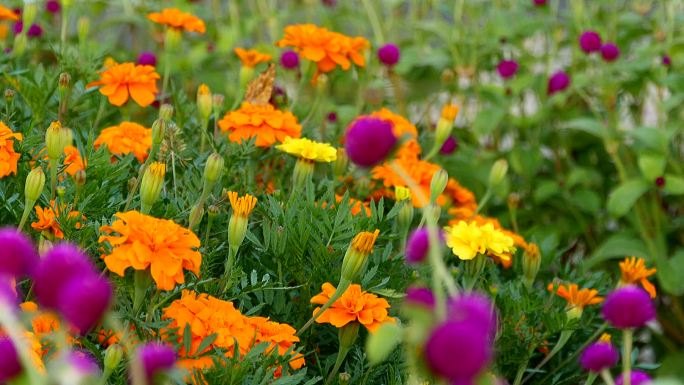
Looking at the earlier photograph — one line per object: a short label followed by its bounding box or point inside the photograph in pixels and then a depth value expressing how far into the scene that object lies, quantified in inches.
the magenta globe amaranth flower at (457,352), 25.6
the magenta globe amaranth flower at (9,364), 31.6
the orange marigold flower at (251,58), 55.5
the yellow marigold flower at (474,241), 47.4
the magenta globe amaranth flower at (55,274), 30.4
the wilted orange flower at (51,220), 45.7
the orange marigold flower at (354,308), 44.8
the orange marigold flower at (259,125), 51.8
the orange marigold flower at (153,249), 41.7
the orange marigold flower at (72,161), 49.2
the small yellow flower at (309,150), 49.4
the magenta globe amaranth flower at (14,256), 31.3
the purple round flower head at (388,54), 59.9
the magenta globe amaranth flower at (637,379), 39.5
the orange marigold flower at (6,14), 56.5
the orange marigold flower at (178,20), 56.1
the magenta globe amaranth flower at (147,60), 56.5
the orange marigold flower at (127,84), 51.8
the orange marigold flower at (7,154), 46.2
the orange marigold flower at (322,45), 55.1
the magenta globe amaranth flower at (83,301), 28.9
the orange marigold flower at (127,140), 50.7
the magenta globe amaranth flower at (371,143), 32.9
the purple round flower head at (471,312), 28.0
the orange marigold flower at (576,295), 49.5
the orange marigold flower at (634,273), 50.4
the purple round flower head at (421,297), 36.2
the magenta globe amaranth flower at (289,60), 57.8
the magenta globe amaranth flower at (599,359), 40.4
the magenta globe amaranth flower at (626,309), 39.2
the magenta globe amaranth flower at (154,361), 35.3
